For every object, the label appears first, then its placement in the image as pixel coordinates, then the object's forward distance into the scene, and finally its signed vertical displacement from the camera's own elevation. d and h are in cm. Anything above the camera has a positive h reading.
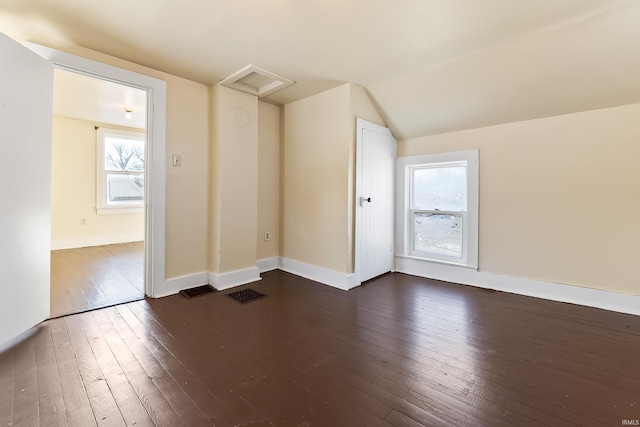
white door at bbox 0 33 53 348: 189 +19
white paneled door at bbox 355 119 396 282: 331 +19
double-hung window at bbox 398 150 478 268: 338 +10
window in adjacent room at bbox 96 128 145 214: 566 +88
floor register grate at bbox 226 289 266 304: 286 -88
